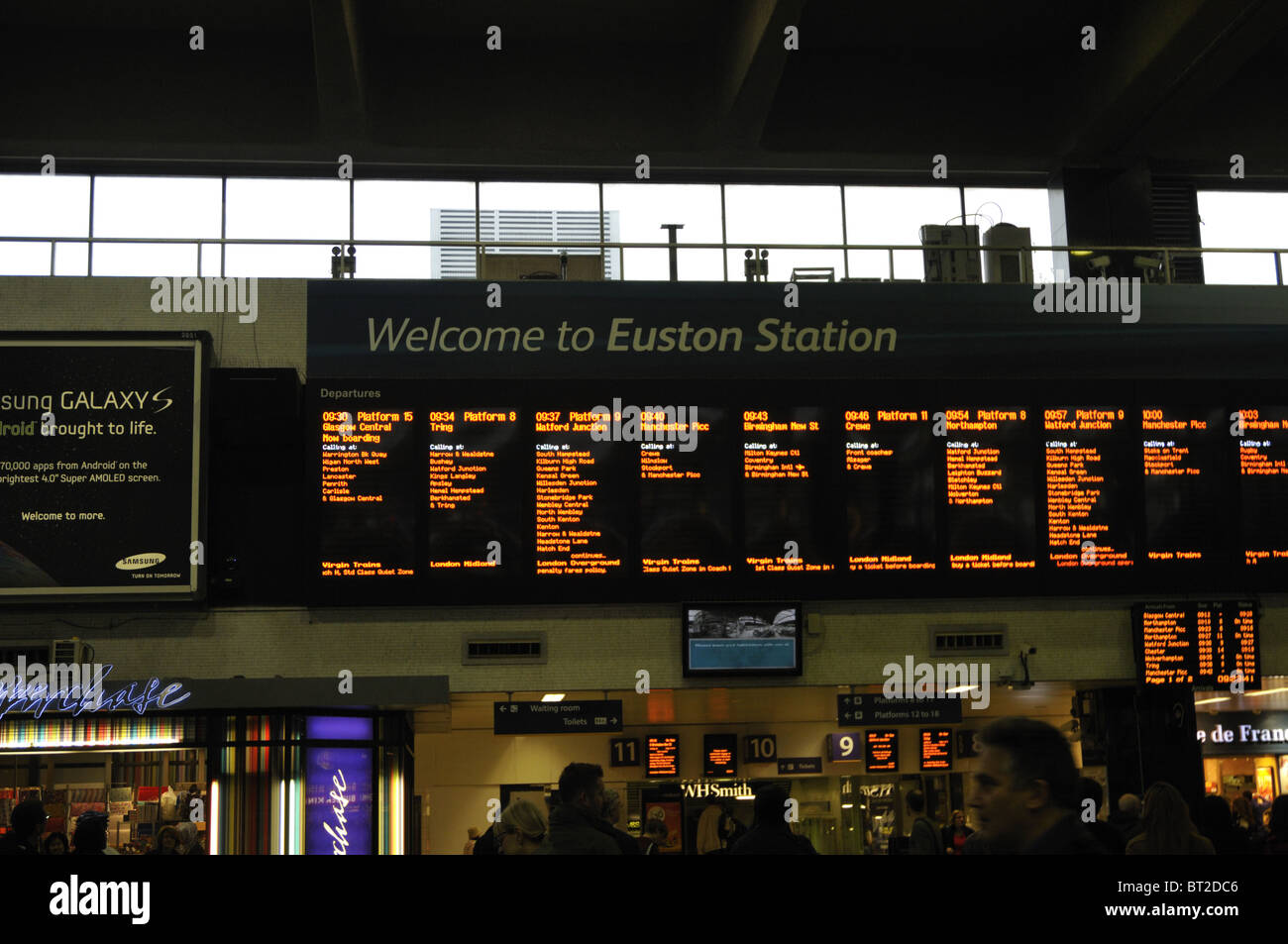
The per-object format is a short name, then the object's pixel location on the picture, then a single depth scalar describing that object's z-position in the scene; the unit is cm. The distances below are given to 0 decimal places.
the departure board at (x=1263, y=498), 1141
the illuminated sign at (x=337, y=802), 1059
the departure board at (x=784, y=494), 1102
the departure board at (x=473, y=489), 1077
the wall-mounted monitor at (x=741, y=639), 1098
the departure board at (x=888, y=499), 1110
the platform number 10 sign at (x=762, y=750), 1408
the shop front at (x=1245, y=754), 1399
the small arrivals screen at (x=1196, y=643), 1127
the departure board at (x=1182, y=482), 1136
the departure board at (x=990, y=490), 1122
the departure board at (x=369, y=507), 1068
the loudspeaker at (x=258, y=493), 1085
